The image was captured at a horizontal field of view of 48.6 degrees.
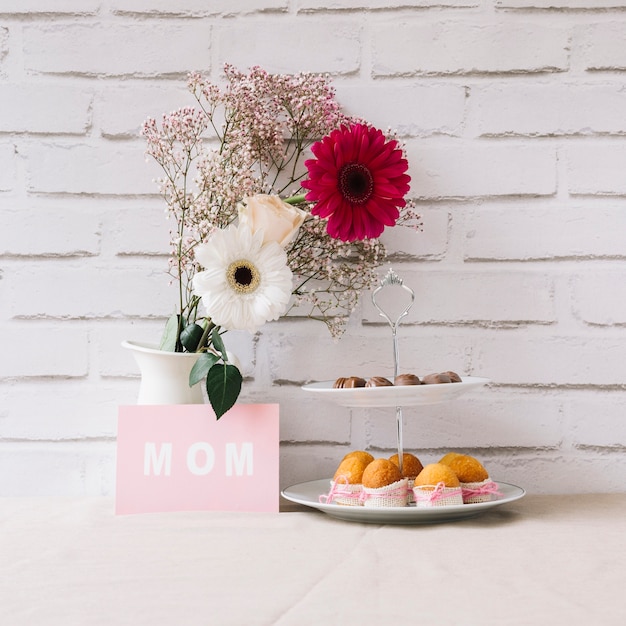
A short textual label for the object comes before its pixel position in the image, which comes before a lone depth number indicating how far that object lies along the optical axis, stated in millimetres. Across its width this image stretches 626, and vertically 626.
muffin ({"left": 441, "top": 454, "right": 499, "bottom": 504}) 944
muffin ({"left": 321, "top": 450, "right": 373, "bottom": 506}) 936
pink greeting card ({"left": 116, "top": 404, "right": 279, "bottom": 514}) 983
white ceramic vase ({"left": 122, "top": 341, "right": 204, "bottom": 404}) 1017
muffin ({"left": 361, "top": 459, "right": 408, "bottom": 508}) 909
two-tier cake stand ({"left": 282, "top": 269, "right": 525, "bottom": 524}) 896
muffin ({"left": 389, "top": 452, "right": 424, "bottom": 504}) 981
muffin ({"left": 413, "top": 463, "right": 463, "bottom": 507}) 905
